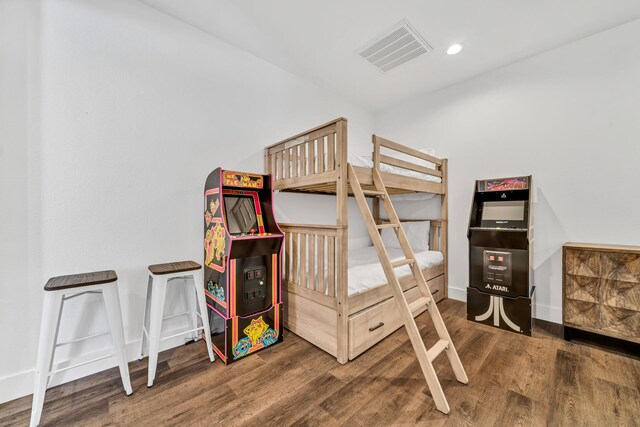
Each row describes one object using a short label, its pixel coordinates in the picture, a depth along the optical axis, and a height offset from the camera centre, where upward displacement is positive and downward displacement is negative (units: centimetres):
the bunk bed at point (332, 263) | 188 -44
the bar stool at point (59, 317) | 135 -60
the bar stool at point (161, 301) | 168 -67
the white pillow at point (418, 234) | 334 -30
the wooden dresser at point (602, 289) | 197 -63
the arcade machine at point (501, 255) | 233 -42
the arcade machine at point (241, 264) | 189 -42
